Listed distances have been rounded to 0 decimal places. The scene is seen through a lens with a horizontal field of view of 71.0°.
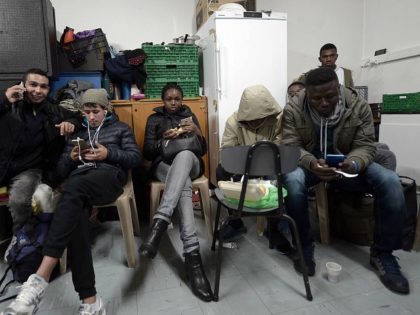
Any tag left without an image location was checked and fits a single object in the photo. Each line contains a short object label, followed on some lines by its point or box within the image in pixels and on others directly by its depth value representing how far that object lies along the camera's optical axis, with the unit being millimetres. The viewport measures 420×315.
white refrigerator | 2502
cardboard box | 2701
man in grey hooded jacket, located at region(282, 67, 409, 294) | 1462
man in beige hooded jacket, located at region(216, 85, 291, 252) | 1768
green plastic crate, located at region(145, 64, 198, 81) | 2666
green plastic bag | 1344
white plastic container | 1329
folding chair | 1271
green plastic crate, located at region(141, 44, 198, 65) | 2646
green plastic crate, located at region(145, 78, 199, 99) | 2688
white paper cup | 1448
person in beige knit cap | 1205
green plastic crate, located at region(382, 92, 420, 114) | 2778
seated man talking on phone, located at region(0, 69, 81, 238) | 1707
